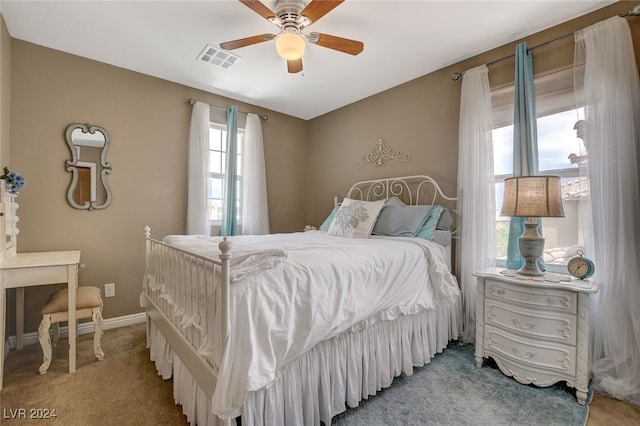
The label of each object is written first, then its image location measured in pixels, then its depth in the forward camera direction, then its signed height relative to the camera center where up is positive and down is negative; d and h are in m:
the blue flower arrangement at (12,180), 1.94 +0.23
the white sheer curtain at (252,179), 3.68 +0.46
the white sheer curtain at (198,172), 3.19 +0.48
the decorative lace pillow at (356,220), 2.69 -0.04
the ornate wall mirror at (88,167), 2.62 +0.44
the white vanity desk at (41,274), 1.84 -0.41
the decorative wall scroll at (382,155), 3.19 +0.71
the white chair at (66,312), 1.95 -0.70
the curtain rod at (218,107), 3.25 +1.31
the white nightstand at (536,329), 1.69 -0.73
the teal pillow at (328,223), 3.33 -0.09
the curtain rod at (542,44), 1.79 +1.32
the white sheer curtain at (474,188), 2.38 +0.24
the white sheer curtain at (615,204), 1.76 +0.09
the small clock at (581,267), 1.82 -0.32
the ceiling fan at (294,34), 1.74 +1.22
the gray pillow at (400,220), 2.54 -0.04
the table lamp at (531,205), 1.81 +0.08
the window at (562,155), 2.05 +0.46
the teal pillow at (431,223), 2.49 -0.07
